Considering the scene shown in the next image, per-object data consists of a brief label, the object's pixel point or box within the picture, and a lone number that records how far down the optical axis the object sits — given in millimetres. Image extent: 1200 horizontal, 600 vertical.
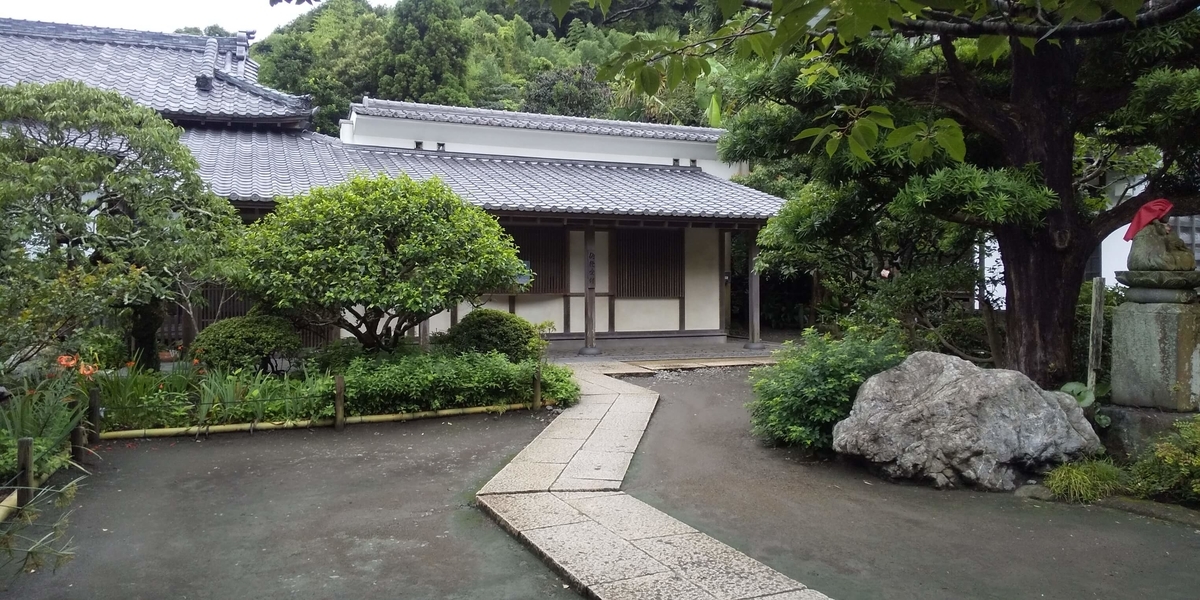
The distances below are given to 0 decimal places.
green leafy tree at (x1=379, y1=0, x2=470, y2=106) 25438
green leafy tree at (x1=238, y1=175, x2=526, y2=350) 8453
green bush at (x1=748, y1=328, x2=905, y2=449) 6590
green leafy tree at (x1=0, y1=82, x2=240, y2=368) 6316
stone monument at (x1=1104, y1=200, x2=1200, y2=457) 5824
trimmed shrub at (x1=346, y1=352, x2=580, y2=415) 8141
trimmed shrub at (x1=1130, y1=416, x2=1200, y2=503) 5086
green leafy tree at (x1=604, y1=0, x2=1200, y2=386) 5832
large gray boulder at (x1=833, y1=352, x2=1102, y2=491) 5754
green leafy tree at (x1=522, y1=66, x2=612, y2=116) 26656
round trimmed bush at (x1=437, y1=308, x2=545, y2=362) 9695
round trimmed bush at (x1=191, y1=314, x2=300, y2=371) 8461
